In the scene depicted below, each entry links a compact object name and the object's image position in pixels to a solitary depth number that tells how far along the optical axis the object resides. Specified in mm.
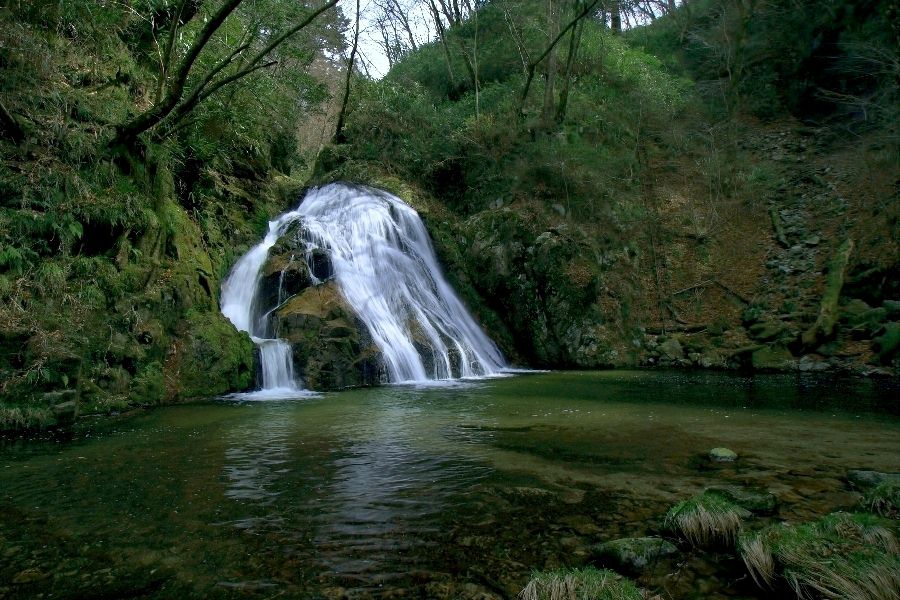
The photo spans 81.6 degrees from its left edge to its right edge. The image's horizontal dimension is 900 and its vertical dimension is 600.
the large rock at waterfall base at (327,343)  10703
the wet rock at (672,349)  13942
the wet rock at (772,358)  12023
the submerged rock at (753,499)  3443
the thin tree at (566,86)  19256
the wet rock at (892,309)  11078
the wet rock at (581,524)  3268
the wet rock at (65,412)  6805
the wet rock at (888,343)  10539
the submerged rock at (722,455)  4730
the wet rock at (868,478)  3873
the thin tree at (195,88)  7652
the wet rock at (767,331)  12828
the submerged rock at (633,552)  2756
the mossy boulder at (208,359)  9117
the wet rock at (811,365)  11398
